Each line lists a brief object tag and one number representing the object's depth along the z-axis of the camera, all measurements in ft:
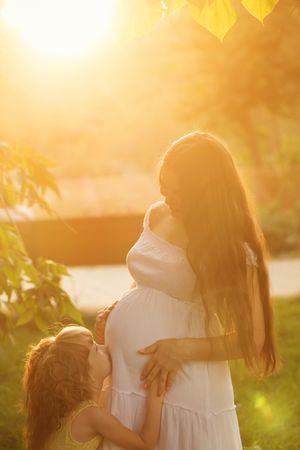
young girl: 8.80
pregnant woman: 8.45
